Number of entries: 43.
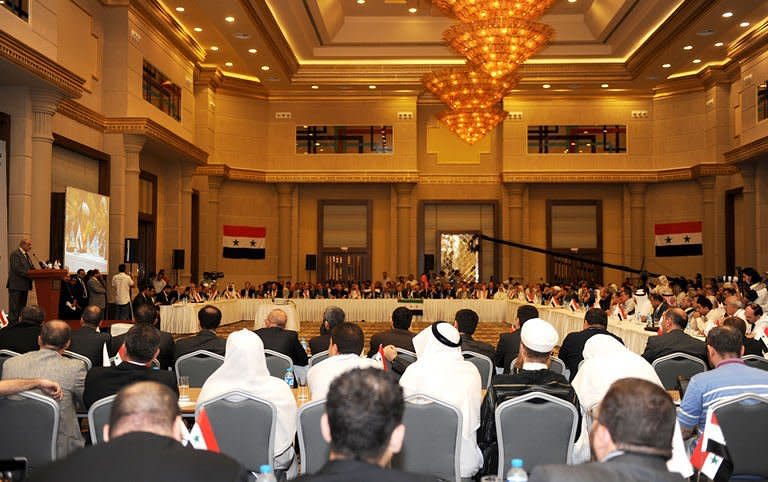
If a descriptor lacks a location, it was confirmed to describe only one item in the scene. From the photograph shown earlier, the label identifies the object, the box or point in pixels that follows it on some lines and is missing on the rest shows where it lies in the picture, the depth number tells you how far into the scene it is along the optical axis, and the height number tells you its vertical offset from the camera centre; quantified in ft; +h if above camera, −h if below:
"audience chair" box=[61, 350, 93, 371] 17.43 -2.40
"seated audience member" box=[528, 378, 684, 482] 6.57 -1.64
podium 36.29 -1.69
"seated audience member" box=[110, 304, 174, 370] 19.30 -2.22
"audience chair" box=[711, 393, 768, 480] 11.91 -2.65
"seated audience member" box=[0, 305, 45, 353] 19.94 -2.06
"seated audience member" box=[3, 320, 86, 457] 13.88 -2.08
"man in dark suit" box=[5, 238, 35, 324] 36.58 -1.12
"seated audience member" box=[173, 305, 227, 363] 19.51 -2.24
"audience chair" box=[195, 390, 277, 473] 12.12 -2.71
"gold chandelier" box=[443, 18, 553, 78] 44.50 +13.06
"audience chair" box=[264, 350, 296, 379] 18.74 -2.66
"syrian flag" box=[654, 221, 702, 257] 76.33 +1.89
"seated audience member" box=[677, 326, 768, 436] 12.36 -2.13
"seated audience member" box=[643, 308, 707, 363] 20.17 -2.31
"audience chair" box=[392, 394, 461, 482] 11.93 -2.85
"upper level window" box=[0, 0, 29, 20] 36.30 +12.14
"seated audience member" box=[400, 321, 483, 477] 13.17 -2.25
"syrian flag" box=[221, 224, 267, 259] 78.54 +1.52
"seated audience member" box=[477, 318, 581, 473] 12.66 -2.15
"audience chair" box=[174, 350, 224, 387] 18.33 -2.70
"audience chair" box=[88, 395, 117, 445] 11.98 -2.55
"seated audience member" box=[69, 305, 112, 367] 19.69 -2.35
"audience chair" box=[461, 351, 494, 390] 19.77 -2.78
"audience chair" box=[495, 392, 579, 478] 12.10 -2.73
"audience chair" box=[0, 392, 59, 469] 12.25 -2.72
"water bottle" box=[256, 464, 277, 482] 9.37 -2.76
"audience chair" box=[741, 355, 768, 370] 16.33 -2.31
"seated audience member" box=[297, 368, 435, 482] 6.10 -1.44
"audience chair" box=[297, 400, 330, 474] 11.84 -2.88
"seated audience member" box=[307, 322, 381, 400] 14.01 -1.94
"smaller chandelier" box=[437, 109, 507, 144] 60.39 +10.94
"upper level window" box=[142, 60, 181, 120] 56.95 +12.97
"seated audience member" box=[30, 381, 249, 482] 6.18 -1.67
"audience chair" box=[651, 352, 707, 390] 18.70 -2.71
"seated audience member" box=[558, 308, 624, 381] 21.16 -2.29
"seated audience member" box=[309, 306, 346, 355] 21.12 -2.09
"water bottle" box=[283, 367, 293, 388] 17.79 -2.87
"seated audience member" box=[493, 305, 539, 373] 21.72 -2.68
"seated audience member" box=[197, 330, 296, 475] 13.08 -2.21
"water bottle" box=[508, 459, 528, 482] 9.32 -2.70
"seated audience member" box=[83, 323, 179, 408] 13.21 -2.04
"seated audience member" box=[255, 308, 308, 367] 20.94 -2.41
